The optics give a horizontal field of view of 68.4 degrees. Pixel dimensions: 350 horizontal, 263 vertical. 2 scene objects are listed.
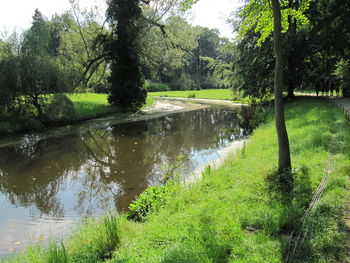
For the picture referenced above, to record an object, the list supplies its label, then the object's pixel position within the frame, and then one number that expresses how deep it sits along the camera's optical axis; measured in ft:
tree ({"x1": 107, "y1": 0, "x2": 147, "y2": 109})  78.64
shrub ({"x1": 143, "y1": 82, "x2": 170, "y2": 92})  220.02
